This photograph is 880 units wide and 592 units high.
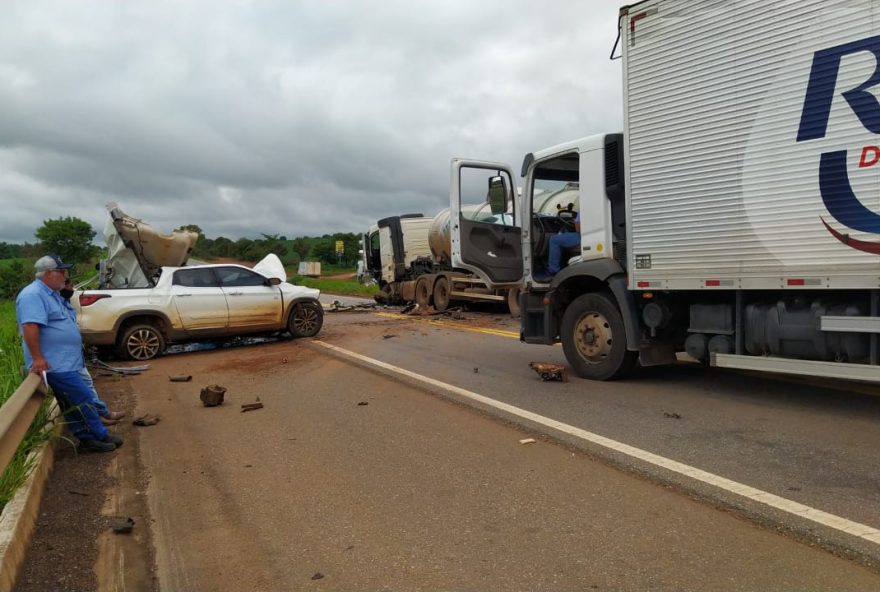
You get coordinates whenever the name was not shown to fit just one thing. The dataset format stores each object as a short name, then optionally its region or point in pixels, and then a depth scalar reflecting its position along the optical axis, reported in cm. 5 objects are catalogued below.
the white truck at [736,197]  531
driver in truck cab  835
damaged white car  1057
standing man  504
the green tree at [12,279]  3978
